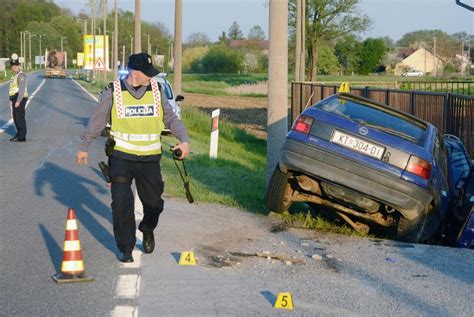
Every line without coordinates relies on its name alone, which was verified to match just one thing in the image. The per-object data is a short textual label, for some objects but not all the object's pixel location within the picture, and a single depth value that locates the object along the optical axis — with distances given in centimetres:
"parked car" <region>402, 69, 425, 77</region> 12421
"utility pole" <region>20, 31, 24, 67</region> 14262
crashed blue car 891
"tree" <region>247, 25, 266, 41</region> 15836
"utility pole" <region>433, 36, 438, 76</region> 12020
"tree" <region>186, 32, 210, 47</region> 16889
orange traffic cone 701
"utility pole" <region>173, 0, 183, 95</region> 3084
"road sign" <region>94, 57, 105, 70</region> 6219
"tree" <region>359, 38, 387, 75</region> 11938
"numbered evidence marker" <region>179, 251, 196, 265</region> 768
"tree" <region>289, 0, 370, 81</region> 7488
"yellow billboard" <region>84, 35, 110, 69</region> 7938
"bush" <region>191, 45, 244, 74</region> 12262
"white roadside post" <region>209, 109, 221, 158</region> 1672
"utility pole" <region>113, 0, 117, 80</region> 5488
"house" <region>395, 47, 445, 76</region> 13588
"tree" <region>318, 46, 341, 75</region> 10240
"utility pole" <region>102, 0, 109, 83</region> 6674
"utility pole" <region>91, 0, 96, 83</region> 7612
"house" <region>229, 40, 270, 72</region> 12594
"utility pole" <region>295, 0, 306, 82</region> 4222
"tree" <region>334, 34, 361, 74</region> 10854
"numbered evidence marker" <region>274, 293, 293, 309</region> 629
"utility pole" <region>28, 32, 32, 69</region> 14516
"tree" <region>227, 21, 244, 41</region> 19338
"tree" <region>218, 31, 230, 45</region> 17571
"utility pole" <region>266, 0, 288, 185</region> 1110
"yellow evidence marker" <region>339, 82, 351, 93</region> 1835
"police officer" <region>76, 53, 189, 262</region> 768
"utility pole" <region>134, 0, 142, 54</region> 3908
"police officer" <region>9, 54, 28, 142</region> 1955
